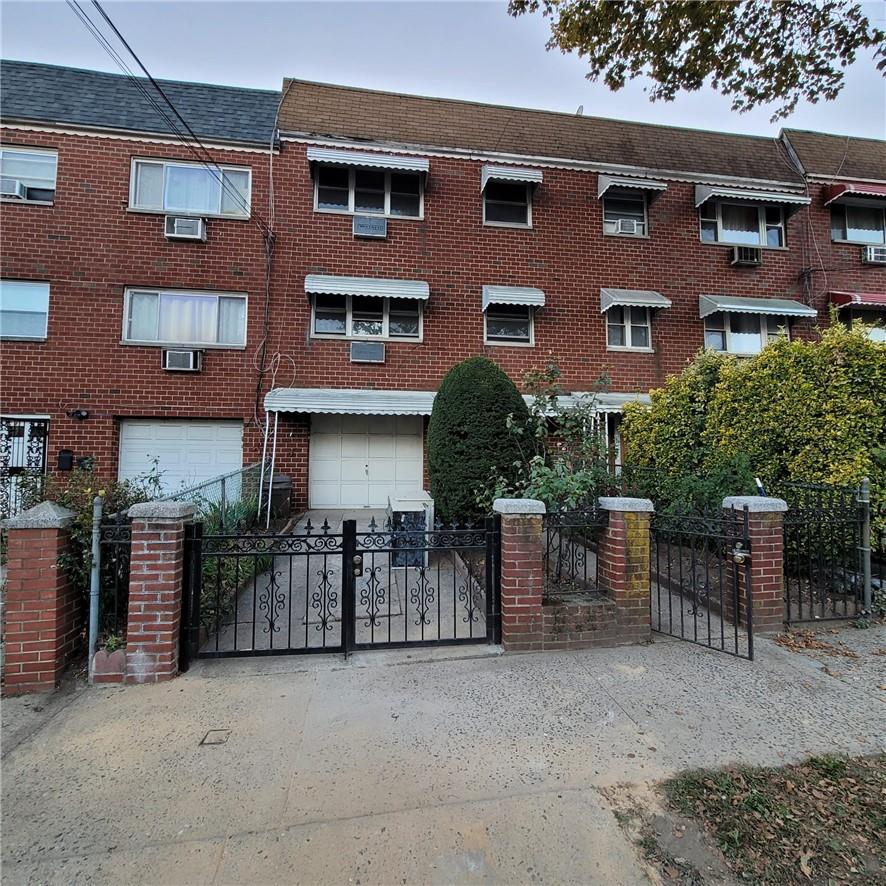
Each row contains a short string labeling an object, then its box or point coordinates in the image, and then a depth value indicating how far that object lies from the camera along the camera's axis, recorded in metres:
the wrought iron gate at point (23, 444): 8.90
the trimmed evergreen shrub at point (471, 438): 5.78
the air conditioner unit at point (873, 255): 12.06
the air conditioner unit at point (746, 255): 11.73
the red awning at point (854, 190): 11.74
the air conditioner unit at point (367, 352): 10.45
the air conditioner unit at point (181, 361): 9.73
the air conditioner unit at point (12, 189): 9.47
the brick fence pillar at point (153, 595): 3.39
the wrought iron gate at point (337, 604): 3.76
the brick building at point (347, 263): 9.61
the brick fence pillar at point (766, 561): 4.28
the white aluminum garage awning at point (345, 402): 9.18
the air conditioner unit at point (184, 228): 9.89
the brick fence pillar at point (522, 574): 3.85
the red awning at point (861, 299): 11.47
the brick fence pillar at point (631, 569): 4.03
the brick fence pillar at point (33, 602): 3.22
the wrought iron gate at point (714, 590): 3.91
